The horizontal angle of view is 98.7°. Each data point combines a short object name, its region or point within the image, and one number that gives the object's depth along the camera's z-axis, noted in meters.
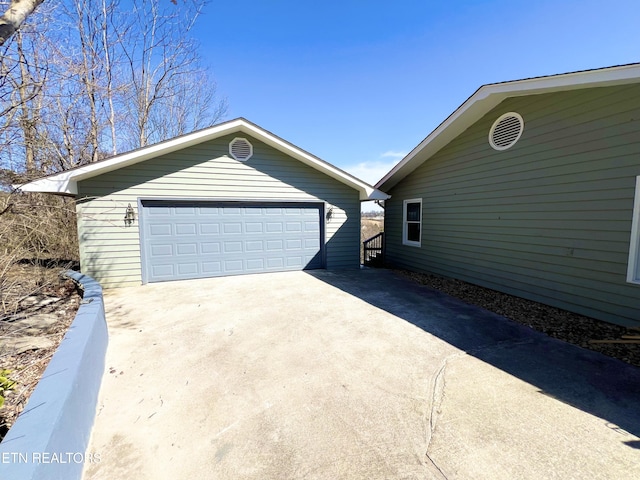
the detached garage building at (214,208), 6.62
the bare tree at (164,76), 11.17
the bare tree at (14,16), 2.40
